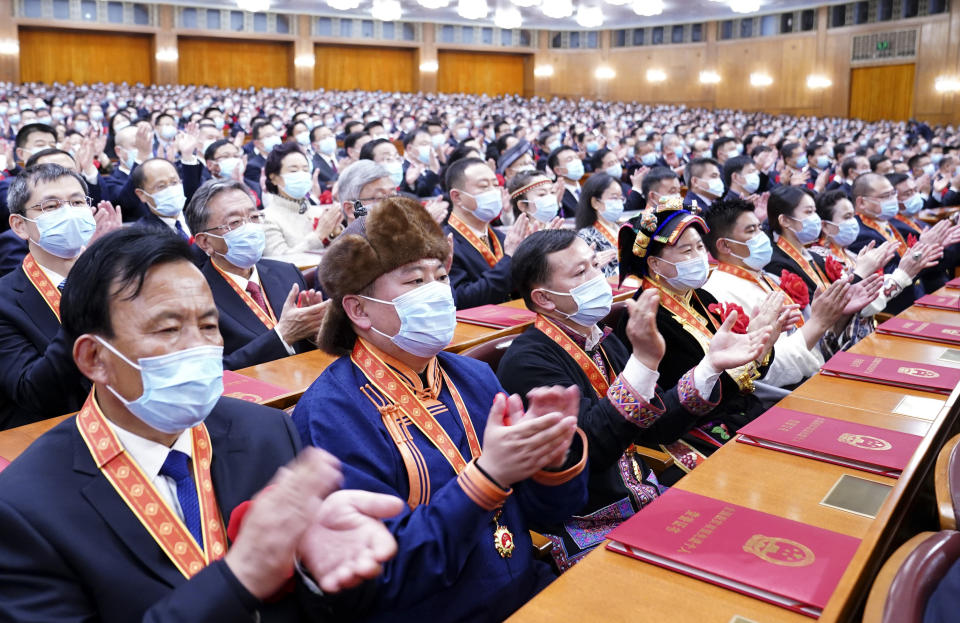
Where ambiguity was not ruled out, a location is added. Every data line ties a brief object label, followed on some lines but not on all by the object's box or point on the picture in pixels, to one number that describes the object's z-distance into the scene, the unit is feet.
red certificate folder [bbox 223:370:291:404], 8.19
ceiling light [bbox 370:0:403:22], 63.62
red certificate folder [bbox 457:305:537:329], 11.69
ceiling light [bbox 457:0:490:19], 58.03
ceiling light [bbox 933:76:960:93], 73.05
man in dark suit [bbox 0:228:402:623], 3.91
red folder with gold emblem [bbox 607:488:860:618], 4.83
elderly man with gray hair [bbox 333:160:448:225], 15.40
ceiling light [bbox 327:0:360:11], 61.41
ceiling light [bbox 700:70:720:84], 93.76
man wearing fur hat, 4.94
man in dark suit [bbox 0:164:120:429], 8.07
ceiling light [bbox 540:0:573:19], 59.06
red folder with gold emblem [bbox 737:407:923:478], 6.72
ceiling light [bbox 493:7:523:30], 66.54
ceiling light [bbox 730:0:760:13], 56.80
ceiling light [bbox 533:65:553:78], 110.22
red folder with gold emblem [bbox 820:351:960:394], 8.82
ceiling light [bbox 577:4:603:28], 64.03
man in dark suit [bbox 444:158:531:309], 14.69
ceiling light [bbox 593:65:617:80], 104.73
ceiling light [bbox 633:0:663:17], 54.95
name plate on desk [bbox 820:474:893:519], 5.92
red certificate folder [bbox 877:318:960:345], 10.90
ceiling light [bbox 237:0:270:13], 54.92
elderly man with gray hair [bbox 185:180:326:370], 9.84
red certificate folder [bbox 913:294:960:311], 13.05
